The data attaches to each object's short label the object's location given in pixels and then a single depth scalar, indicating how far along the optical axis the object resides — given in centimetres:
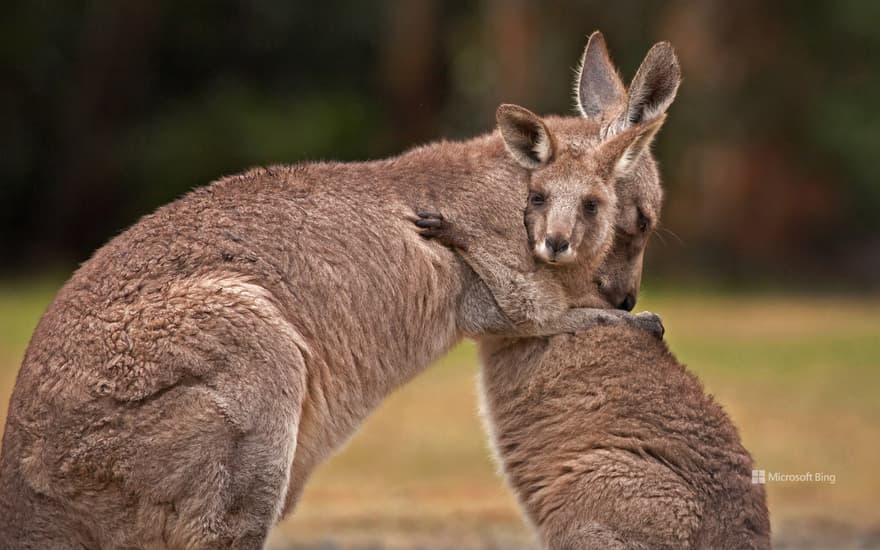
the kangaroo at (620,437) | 1591
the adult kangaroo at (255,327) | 1428
